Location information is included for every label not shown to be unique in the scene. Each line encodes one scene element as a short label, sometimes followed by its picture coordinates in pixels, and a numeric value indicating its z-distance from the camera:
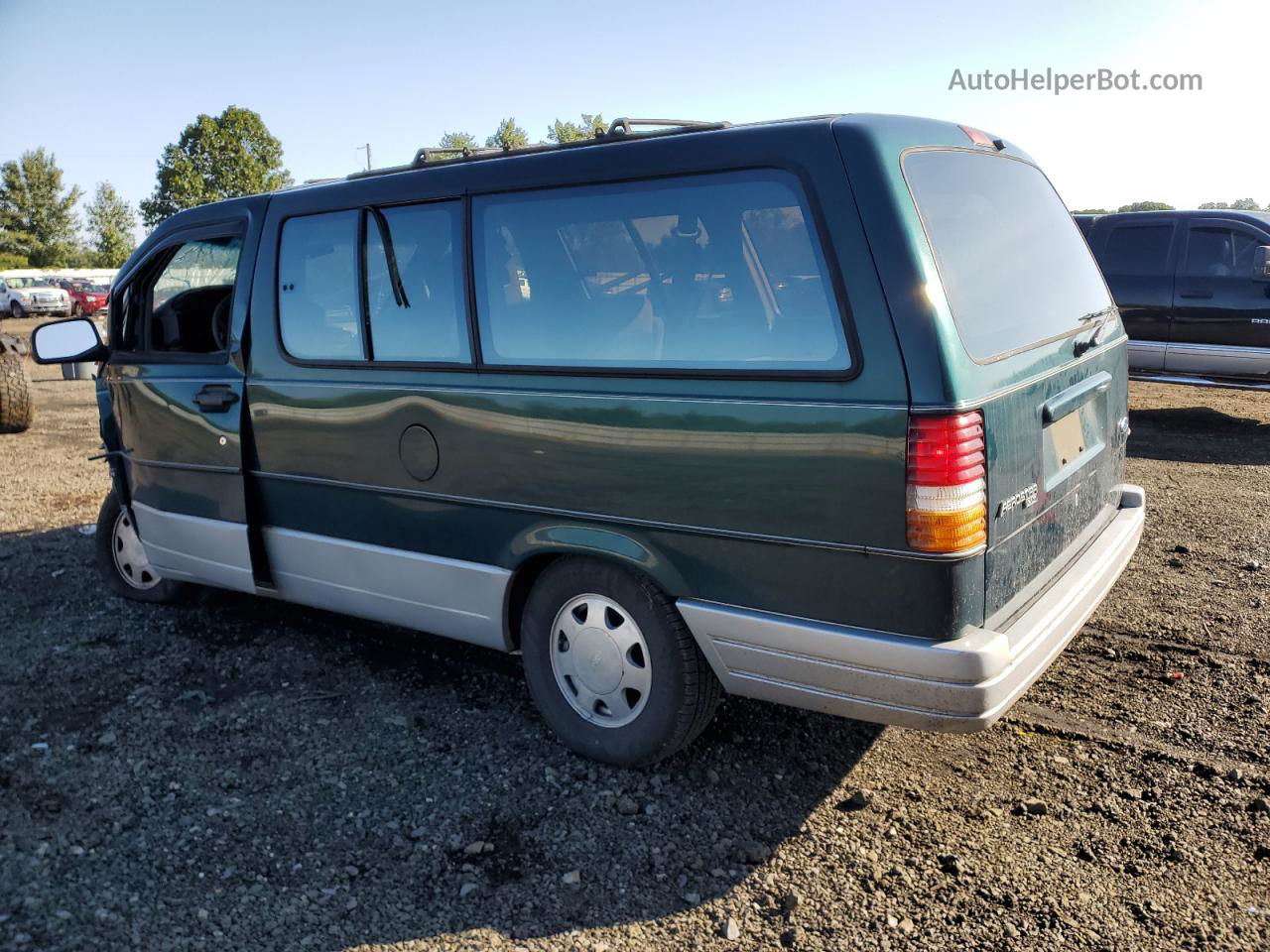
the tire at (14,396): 10.81
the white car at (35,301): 37.47
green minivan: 2.78
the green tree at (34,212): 74.38
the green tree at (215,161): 70.06
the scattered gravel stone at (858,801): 3.26
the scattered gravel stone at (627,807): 3.27
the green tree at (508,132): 52.09
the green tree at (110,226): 80.75
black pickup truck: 9.87
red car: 37.75
